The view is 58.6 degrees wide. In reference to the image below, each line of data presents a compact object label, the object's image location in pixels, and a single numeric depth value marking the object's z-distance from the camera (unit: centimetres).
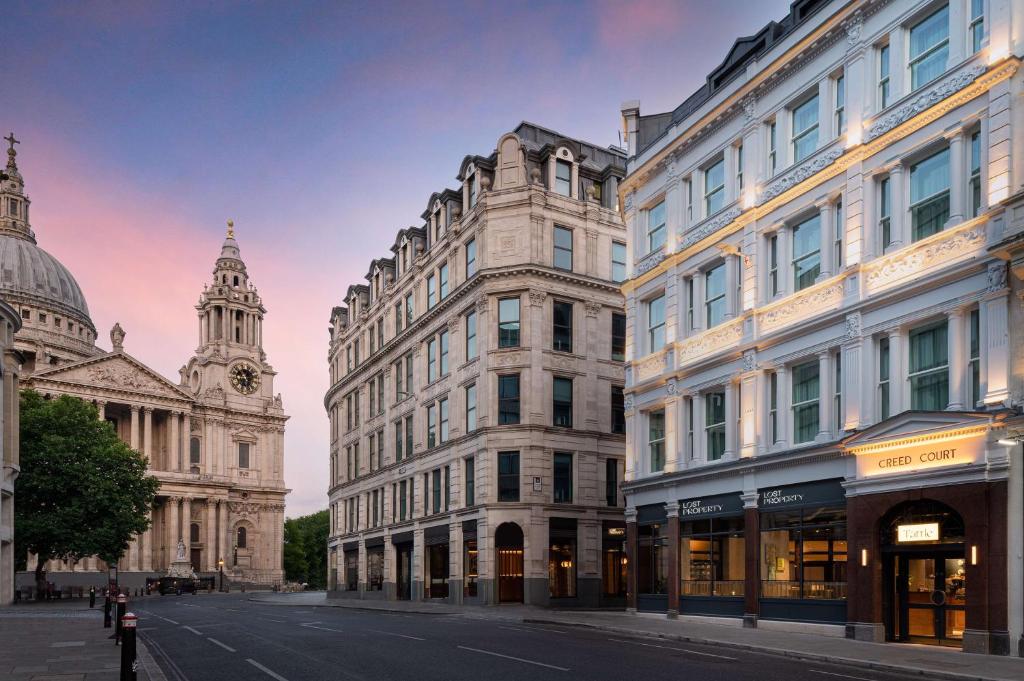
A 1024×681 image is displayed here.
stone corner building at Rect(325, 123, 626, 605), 4341
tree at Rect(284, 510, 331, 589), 14962
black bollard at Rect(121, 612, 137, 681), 1107
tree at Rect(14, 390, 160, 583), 6150
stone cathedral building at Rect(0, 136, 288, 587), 10588
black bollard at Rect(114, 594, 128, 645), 2066
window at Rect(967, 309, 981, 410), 2033
